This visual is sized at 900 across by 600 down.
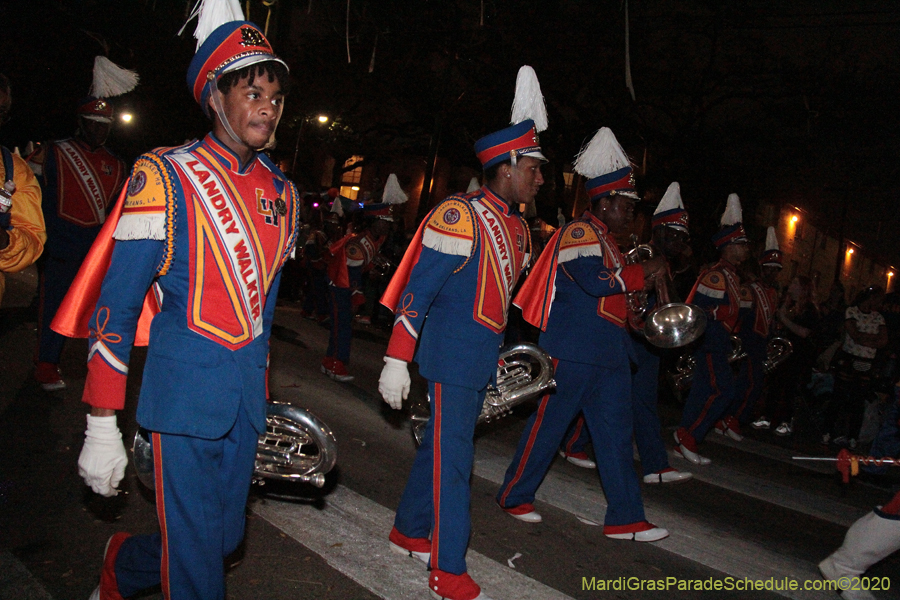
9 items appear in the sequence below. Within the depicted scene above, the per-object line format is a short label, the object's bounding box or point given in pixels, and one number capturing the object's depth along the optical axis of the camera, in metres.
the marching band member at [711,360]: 7.55
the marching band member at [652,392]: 6.32
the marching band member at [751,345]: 8.98
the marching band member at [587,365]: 4.73
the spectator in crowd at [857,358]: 9.48
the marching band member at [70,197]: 6.12
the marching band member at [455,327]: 3.53
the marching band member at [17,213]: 3.17
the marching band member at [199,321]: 2.36
